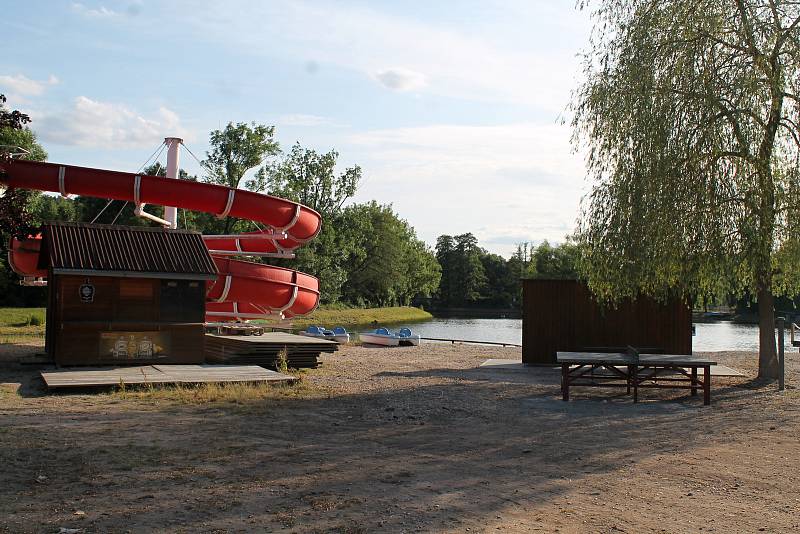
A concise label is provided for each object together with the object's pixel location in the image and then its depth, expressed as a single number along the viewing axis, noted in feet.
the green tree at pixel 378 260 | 222.28
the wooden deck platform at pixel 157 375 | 40.29
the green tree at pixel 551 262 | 276.62
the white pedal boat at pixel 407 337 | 91.81
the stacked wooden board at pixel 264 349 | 53.26
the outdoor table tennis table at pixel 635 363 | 40.01
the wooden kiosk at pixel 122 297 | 48.08
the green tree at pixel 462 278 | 337.31
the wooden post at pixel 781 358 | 45.41
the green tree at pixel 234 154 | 155.74
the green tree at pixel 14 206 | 48.55
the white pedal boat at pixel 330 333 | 89.92
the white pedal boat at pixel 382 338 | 89.10
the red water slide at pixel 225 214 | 55.67
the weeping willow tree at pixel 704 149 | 45.14
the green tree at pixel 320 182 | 189.57
